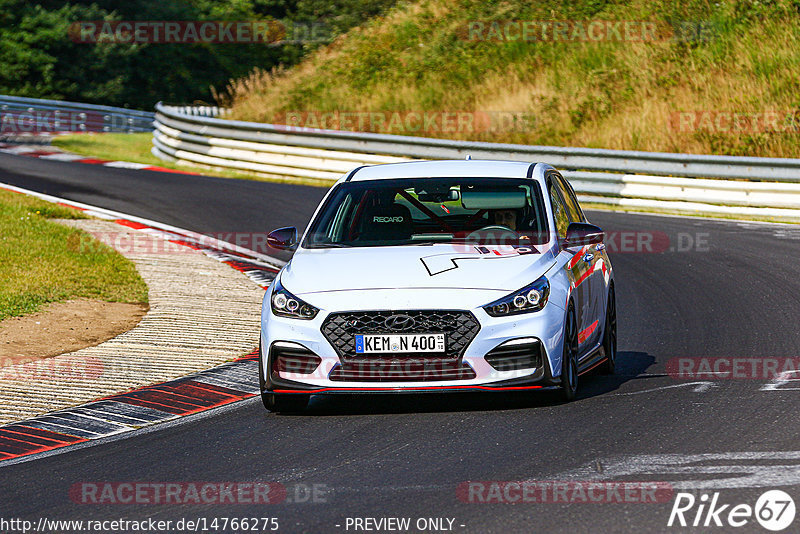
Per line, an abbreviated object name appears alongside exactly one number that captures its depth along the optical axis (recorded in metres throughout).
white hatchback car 16.39
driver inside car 18.83
